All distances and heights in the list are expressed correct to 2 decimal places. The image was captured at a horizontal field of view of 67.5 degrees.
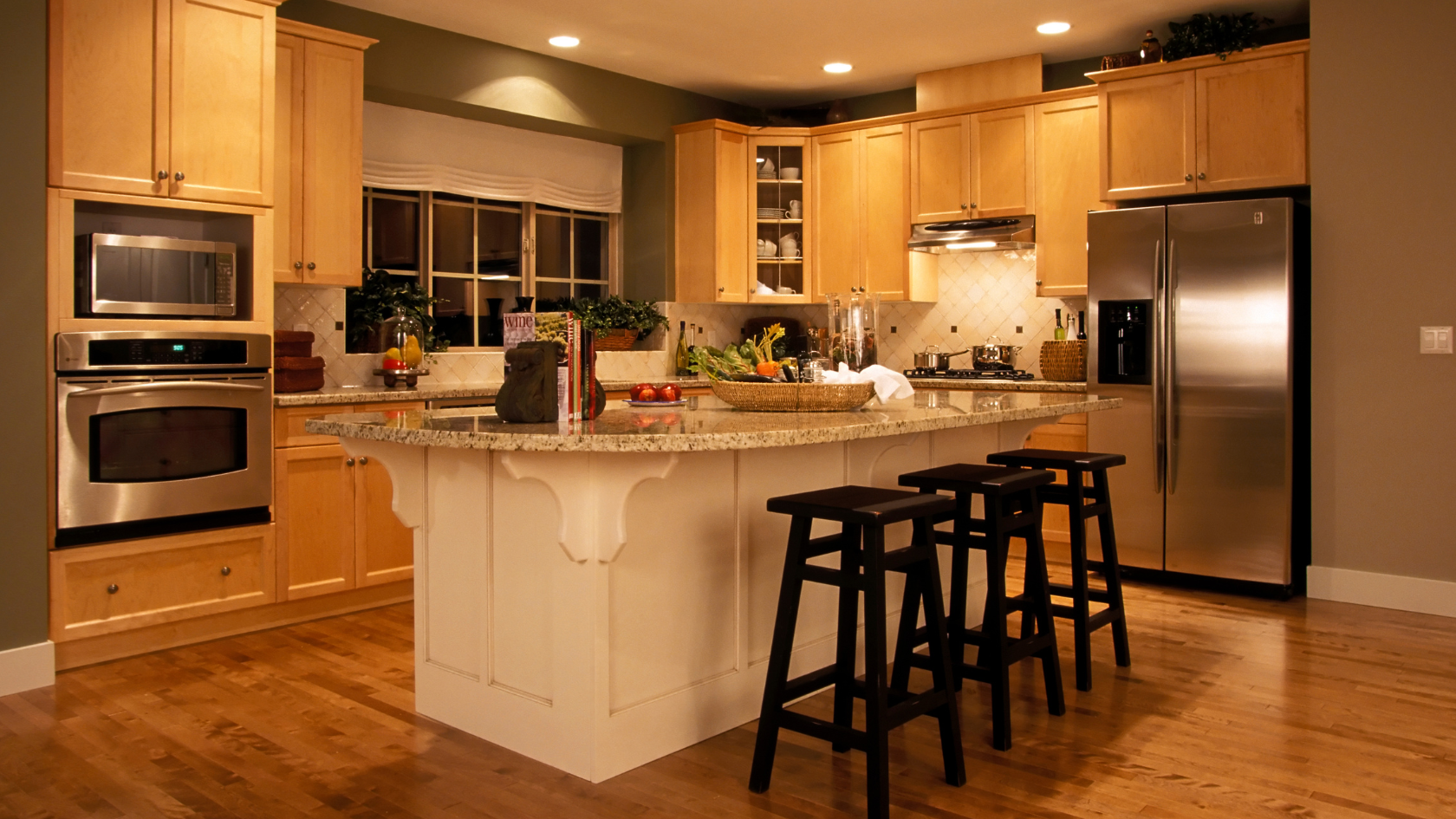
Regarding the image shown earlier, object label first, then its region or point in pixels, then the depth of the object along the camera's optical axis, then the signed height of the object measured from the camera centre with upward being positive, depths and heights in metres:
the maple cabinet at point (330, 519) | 4.14 -0.46
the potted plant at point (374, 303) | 5.05 +0.47
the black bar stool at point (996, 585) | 2.91 -0.51
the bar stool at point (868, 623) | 2.38 -0.51
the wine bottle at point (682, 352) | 6.49 +0.31
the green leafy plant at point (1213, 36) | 4.79 +1.65
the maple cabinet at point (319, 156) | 4.43 +1.03
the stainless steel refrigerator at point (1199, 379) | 4.55 +0.11
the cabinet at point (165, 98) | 3.56 +1.06
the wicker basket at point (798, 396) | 3.17 +0.02
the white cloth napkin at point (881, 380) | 3.28 +0.08
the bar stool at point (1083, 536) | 3.33 -0.42
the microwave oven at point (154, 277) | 3.62 +0.44
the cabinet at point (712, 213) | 6.30 +1.12
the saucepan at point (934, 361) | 6.26 +0.25
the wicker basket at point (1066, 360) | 5.44 +0.23
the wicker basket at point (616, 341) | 6.20 +0.36
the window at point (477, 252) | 5.53 +0.82
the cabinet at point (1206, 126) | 4.69 +1.25
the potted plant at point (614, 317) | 6.14 +0.50
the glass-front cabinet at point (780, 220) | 6.50 +1.10
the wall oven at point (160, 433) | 3.57 -0.11
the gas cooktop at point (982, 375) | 5.77 +0.15
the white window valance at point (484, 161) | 5.38 +1.30
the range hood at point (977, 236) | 5.67 +0.90
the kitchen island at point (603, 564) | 2.51 -0.42
